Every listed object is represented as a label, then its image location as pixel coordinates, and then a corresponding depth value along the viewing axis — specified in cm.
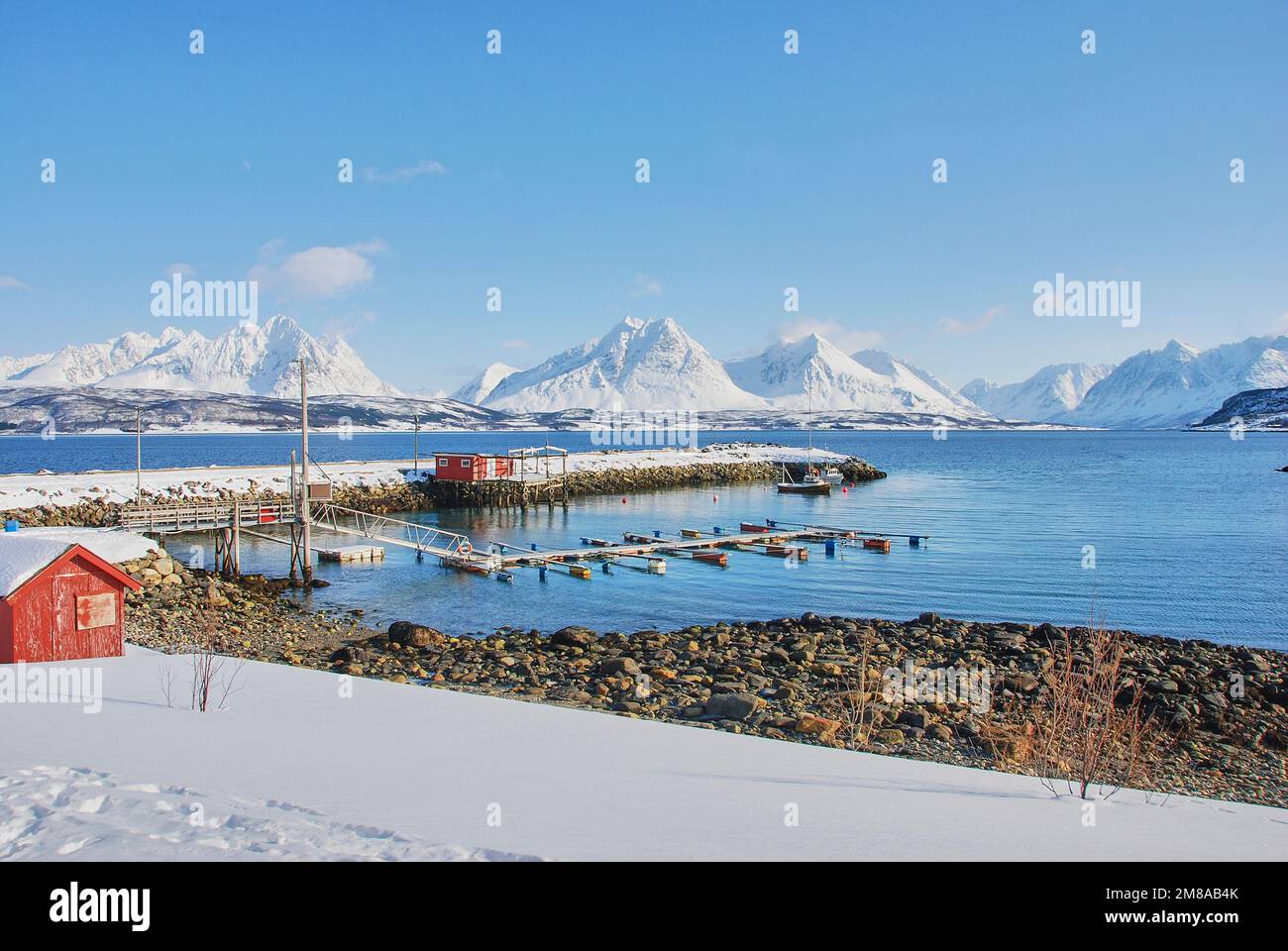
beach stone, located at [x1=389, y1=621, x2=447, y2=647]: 2217
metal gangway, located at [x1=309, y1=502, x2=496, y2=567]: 3747
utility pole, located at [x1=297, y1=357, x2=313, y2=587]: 3378
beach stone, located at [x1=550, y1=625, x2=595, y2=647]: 2234
